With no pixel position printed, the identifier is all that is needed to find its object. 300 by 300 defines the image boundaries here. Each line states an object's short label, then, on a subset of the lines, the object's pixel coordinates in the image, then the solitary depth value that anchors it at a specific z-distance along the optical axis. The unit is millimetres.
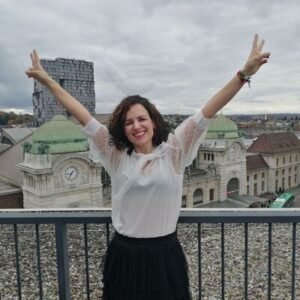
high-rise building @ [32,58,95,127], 55656
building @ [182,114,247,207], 36062
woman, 2318
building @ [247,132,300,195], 43984
